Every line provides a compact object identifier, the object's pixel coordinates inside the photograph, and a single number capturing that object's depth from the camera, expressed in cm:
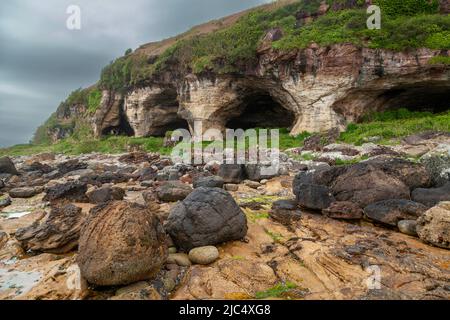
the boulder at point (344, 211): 496
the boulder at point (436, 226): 383
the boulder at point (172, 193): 658
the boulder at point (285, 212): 520
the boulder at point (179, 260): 362
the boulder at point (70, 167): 1299
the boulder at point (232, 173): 911
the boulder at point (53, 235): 404
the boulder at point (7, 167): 1277
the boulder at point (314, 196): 543
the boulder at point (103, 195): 685
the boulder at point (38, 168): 1379
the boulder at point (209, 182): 786
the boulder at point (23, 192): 825
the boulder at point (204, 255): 363
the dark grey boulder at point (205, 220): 402
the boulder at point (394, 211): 454
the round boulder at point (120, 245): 301
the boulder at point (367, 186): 524
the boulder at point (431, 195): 492
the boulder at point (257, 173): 912
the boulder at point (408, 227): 432
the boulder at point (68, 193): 698
